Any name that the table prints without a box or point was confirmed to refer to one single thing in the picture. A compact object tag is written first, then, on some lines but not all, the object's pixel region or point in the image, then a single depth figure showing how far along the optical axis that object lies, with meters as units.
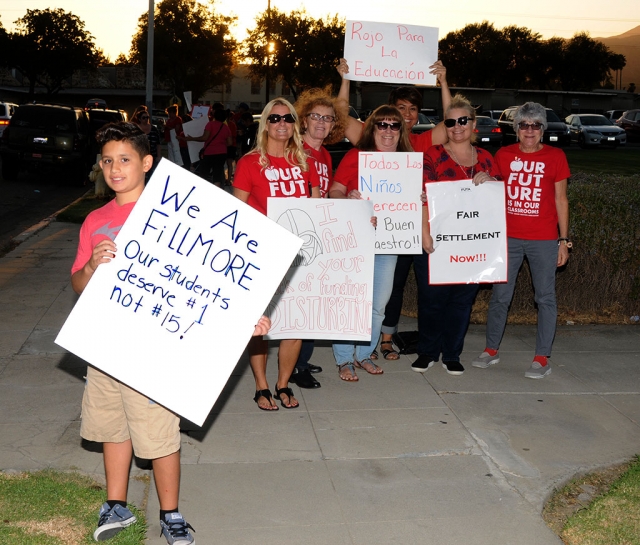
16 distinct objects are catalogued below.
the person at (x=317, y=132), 5.88
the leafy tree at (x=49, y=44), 67.38
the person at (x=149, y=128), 14.09
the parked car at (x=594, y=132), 37.62
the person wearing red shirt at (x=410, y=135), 6.47
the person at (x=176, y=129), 18.98
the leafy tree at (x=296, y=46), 60.50
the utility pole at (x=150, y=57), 26.64
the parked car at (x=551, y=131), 36.06
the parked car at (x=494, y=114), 42.53
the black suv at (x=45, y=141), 21.66
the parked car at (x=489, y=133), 35.09
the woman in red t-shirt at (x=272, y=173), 5.43
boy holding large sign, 3.70
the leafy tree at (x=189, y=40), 67.00
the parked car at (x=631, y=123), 45.22
